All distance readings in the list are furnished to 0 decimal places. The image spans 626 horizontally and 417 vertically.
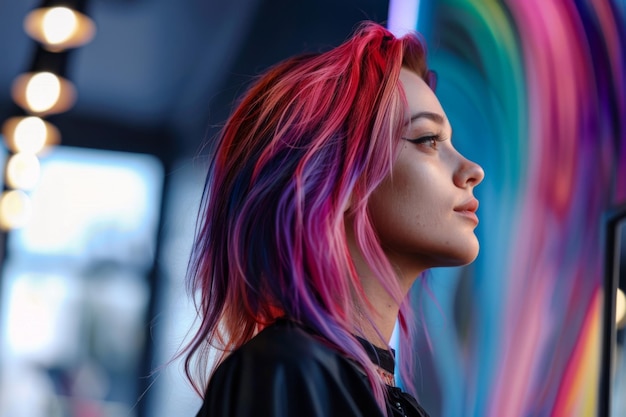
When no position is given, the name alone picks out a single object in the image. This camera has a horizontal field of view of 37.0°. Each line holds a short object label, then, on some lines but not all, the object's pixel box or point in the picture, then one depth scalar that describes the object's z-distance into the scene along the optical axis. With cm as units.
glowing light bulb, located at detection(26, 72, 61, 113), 429
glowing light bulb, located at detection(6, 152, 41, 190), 533
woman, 119
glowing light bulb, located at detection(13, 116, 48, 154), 502
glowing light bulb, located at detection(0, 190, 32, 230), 565
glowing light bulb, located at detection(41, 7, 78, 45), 376
